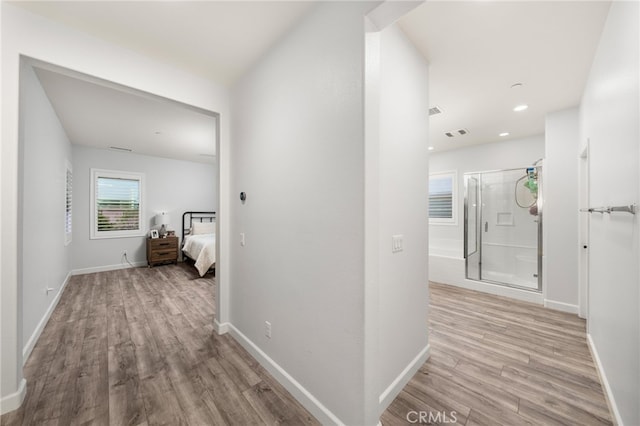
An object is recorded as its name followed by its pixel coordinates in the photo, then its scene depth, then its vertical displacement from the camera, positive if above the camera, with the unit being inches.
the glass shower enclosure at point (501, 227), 162.4 -10.3
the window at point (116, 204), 202.7 +7.9
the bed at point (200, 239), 185.3 -22.5
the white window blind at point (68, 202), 162.2 +7.2
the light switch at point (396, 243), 66.6 -8.3
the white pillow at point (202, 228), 241.1 -14.8
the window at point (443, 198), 196.5 +12.0
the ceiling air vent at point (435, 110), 118.6 +50.1
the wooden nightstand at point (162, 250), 215.8 -33.4
